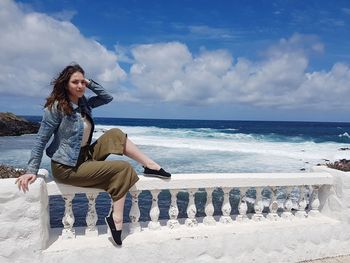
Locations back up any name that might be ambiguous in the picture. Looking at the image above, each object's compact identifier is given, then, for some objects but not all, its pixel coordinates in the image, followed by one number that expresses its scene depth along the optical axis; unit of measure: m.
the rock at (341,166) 4.56
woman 3.21
